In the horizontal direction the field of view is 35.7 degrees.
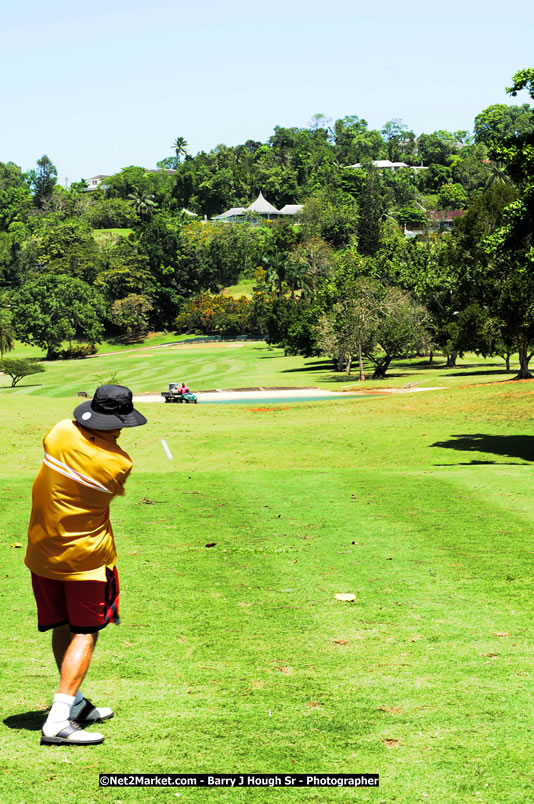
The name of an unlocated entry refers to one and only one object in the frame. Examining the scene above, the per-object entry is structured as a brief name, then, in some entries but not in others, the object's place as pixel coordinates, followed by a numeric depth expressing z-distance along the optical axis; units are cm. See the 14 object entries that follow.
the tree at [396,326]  7156
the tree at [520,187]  2452
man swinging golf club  608
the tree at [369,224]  14938
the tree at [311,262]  13312
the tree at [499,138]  2549
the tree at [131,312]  14962
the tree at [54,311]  12888
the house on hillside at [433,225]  18666
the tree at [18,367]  7675
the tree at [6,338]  9456
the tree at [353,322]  7244
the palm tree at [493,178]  16572
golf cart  5806
